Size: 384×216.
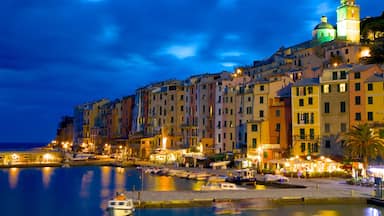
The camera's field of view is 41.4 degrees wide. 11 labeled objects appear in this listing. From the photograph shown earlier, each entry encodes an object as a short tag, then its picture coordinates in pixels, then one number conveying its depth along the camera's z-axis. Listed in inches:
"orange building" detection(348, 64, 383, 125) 2378.2
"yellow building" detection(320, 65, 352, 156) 2438.5
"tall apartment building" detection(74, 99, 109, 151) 5977.4
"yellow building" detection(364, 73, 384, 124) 2347.7
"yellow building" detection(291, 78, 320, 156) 2529.5
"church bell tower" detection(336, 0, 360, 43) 3993.6
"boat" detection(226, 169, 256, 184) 2217.9
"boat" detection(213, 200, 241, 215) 1494.1
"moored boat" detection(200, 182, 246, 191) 1976.9
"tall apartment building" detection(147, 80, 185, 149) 3983.8
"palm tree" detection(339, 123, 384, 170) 2114.9
